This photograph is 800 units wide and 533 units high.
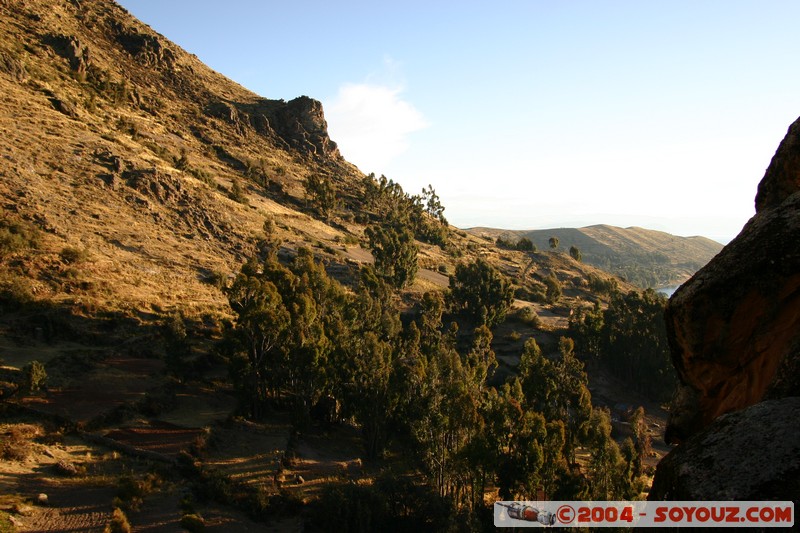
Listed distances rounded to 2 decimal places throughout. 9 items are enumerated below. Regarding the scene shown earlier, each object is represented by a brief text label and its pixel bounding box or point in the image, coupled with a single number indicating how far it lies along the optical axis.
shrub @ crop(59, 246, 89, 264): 49.00
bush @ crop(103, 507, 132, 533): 22.39
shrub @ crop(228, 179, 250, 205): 95.94
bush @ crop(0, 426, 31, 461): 25.83
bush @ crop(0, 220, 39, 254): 45.47
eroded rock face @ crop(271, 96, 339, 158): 160.88
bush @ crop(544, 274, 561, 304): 100.06
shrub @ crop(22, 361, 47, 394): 30.39
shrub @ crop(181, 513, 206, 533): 24.36
